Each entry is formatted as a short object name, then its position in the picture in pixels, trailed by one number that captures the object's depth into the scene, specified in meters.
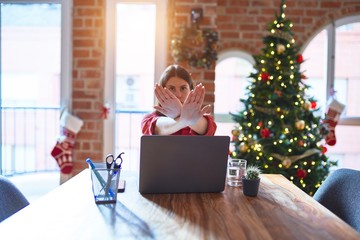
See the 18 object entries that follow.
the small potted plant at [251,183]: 1.29
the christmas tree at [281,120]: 2.98
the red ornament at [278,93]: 2.96
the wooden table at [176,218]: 0.89
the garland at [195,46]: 2.88
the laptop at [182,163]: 1.21
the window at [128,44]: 3.15
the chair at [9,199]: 1.22
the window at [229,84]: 3.84
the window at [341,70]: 3.87
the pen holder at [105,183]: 1.17
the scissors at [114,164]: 1.20
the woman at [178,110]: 1.26
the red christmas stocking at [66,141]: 3.10
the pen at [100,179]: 1.17
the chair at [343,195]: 1.29
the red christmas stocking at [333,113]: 3.52
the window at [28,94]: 4.44
